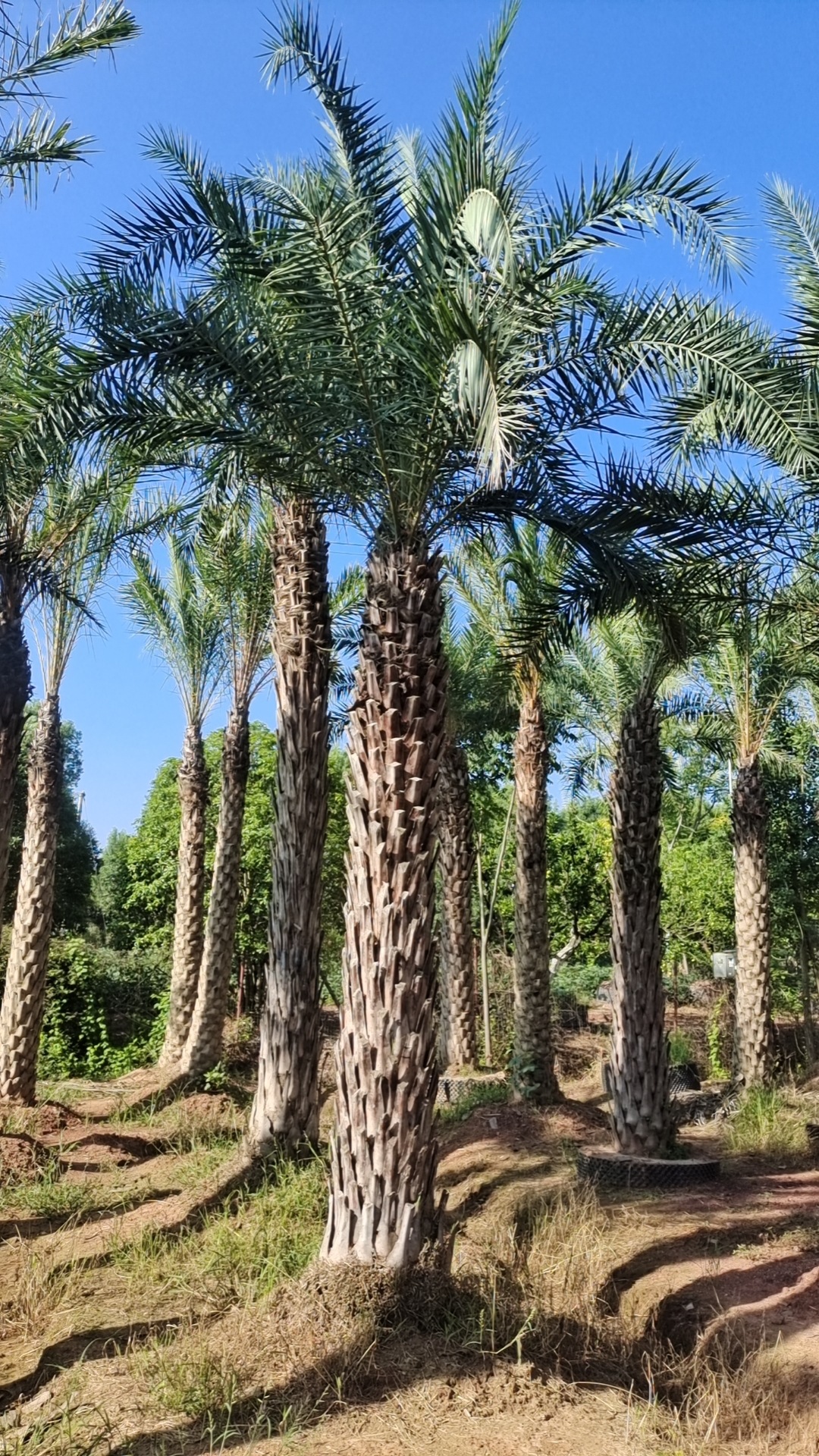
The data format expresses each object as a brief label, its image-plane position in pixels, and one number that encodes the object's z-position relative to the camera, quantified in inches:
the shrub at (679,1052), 757.9
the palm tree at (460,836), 678.5
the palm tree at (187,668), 692.1
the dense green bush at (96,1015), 769.6
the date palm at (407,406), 256.2
